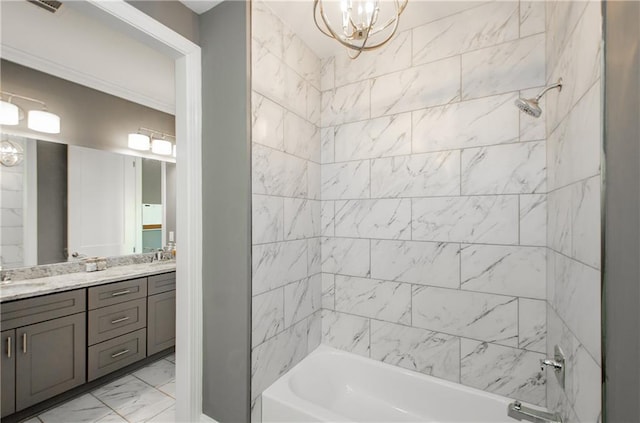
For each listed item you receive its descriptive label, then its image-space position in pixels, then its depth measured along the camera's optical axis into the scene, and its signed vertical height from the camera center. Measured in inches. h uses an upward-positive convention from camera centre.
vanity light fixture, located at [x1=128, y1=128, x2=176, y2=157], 120.6 +31.4
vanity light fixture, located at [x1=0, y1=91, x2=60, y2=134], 84.9 +30.7
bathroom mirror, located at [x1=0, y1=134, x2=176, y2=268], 89.7 +2.3
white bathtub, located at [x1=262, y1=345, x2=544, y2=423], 61.6 -46.8
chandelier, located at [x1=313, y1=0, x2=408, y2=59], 39.3 +28.6
